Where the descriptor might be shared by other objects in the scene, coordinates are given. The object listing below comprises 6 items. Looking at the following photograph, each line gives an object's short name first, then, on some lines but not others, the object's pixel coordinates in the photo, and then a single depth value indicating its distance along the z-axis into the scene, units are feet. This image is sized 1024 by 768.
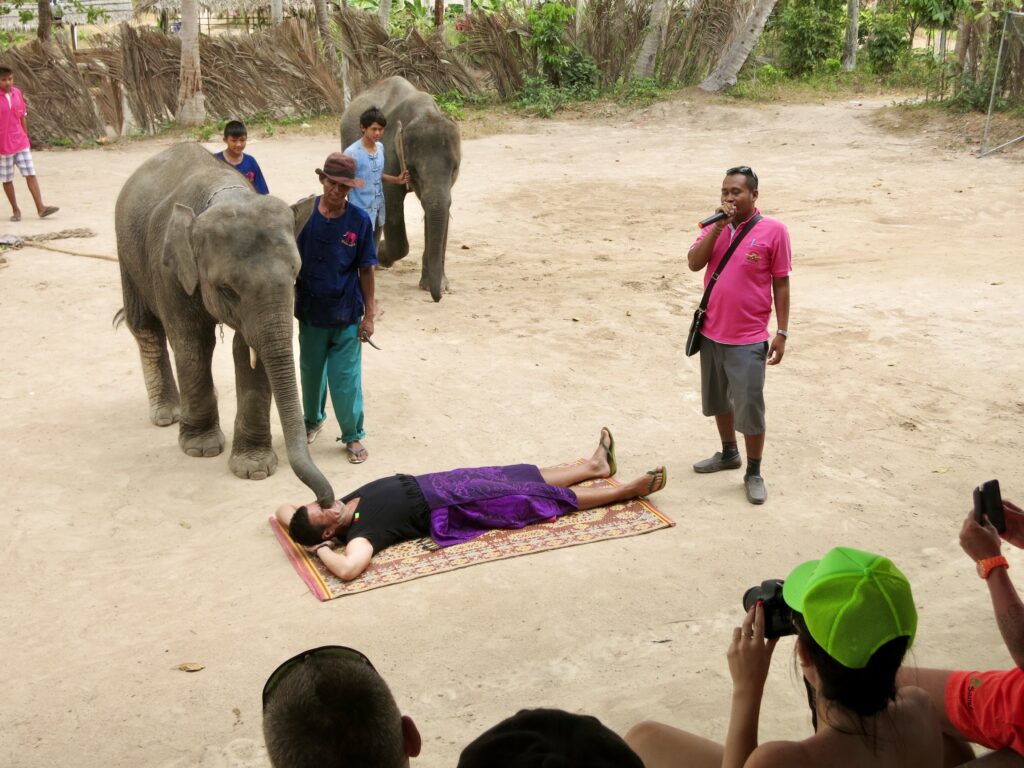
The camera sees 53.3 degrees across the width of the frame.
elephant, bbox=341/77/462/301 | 32.42
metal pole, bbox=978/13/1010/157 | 50.02
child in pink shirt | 41.01
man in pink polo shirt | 18.51
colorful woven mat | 16.85
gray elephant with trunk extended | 18.83
